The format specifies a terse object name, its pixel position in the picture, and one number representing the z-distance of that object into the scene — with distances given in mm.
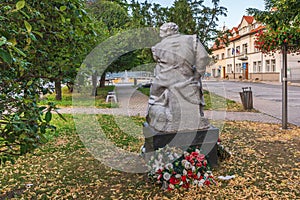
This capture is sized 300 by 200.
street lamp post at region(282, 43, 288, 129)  7069
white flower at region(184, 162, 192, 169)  3721
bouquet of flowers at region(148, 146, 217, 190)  3672
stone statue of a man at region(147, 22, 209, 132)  4215
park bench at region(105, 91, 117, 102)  14038
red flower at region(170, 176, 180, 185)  3646
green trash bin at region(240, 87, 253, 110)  10992
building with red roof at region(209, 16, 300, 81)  33300
